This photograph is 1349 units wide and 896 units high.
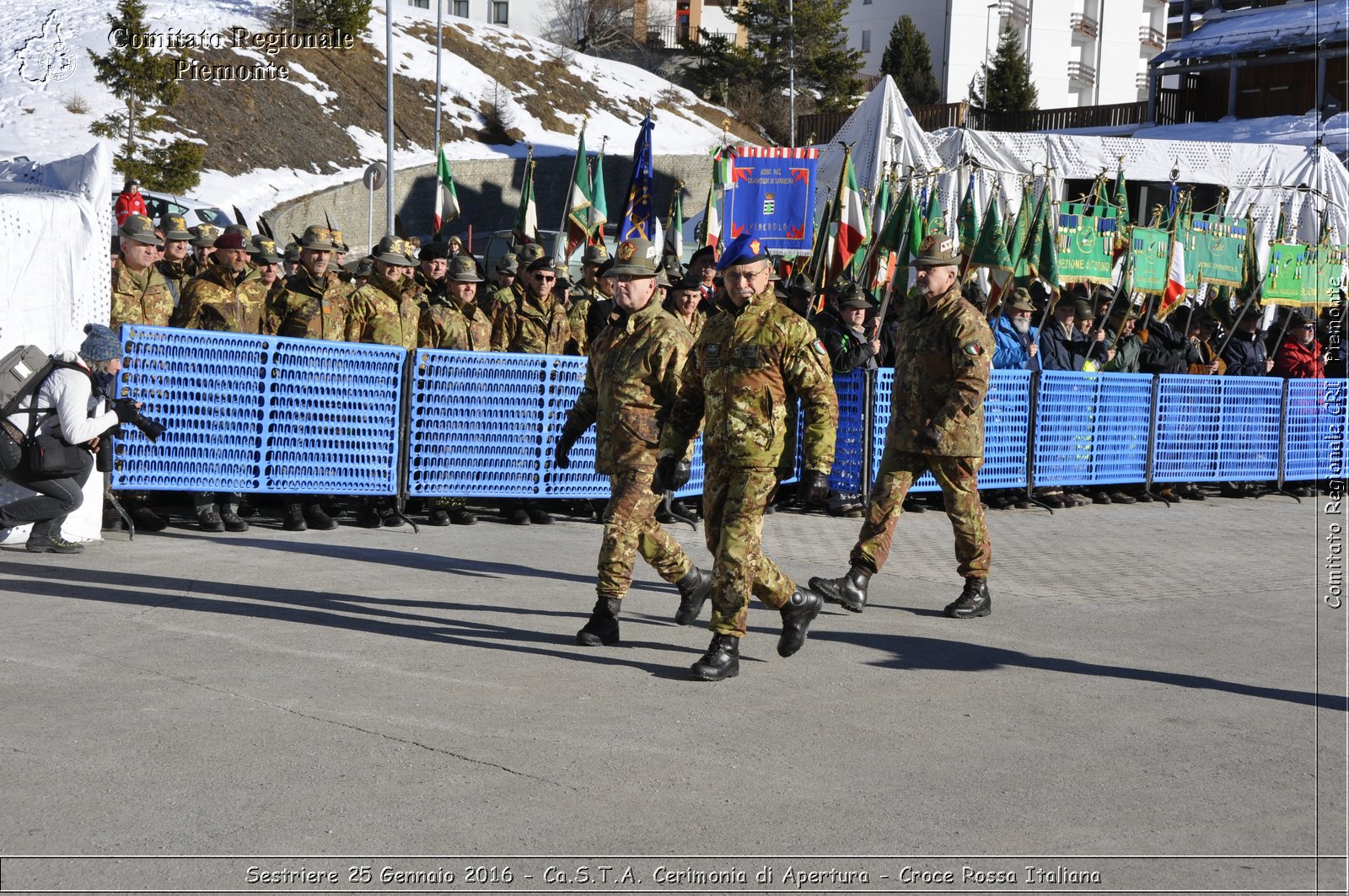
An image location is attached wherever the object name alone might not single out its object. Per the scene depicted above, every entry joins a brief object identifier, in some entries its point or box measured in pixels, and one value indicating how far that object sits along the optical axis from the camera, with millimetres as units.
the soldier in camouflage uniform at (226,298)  10461
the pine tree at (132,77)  29016
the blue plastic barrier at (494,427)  10609
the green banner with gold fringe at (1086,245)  15203
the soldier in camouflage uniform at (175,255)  10992
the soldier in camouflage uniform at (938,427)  7945
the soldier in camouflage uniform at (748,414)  6398
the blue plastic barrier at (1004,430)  12883
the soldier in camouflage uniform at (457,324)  11047
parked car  21344
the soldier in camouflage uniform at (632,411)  6953
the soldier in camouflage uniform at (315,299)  10609
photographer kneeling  8547
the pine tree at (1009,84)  61281
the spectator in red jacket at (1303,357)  16094
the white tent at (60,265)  8750
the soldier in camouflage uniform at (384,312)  10609
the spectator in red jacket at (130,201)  18047
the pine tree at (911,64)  62500
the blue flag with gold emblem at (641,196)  15758
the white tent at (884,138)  18891
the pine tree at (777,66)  58469
